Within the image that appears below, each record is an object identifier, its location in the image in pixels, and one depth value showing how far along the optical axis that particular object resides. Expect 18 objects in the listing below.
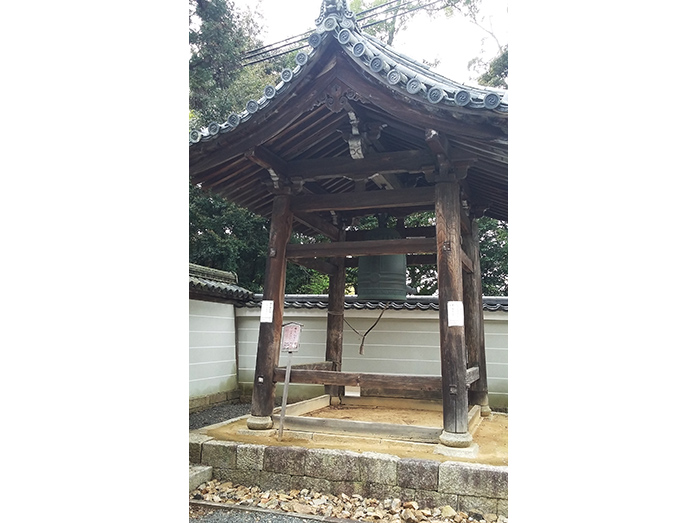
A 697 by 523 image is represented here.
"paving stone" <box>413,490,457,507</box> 3.61
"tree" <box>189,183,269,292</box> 11.96
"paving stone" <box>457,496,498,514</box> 3.53
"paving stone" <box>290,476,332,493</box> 3.96
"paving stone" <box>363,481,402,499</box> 3.75
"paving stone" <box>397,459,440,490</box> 3.66
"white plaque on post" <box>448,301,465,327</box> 4.25
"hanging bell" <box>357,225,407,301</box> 5.88
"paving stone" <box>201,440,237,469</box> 4.24
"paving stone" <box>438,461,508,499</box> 3.54
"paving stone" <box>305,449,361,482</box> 3.89
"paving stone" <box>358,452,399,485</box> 3.77
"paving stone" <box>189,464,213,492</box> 4.04
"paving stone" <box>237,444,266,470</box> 4.16
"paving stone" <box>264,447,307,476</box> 4.04
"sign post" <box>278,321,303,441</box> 4.51
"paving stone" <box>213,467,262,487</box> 4.16
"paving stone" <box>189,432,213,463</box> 4.33
